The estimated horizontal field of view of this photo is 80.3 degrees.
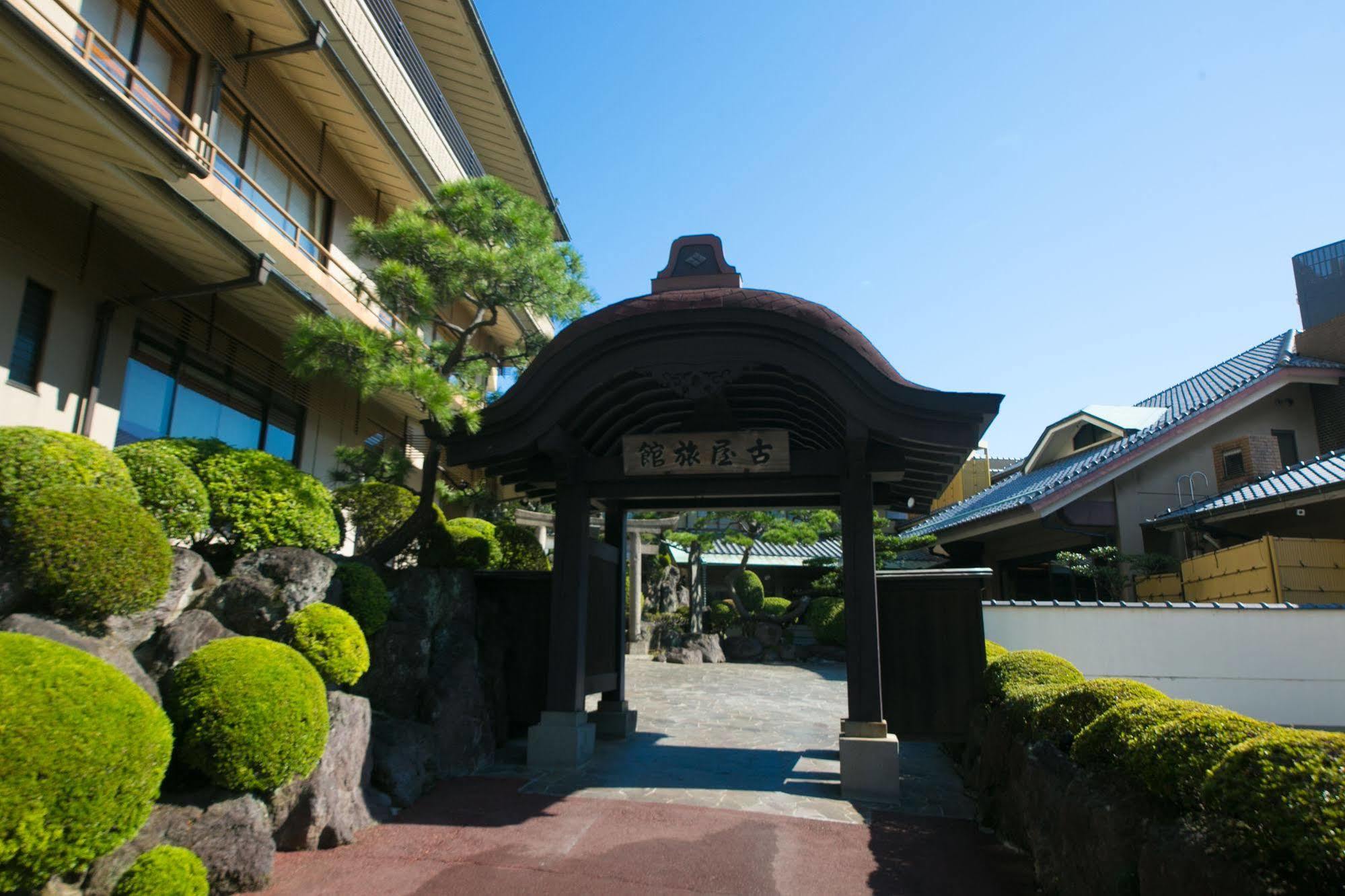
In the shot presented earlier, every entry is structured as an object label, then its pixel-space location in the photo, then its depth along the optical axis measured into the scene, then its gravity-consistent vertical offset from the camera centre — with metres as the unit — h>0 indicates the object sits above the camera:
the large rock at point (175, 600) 5.61 -0.04
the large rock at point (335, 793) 5.79 -1.45
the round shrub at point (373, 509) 11.05 +1.22
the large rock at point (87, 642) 4.77 -0.30
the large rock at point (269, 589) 6.56 +0.06
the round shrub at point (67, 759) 3.73 -0.82
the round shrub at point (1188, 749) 3.71 -0.69
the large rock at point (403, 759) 7.04 -1.46
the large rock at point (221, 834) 4.89 -1.47
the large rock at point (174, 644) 5.68 -0.35
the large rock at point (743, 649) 24.34 -1.44
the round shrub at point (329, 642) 6.53 -0.37
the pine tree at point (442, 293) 8.74 +3.91
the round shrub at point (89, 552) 5.00 +0.27
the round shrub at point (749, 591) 26.92 +0.34
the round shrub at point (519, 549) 12.95 +0.81
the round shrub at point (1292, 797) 2.77 -0.72
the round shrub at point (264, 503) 7.50 +0.89
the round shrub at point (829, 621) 24.45 -0.57
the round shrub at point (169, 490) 6.82 +0.89
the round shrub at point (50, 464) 5.34 +0.93
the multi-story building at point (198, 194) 8.38 +4.57
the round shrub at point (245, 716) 5.16 -0.79
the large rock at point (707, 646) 22.92 -1.27
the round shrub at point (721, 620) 26.72 -0.60
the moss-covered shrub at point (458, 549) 10.37 +0.66
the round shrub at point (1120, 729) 4.41 -0.71
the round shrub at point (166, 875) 4.34 -1.54
